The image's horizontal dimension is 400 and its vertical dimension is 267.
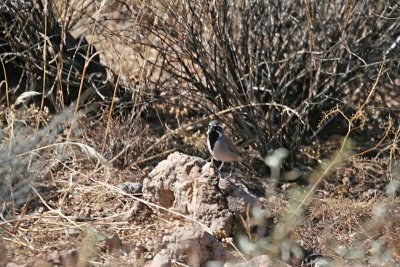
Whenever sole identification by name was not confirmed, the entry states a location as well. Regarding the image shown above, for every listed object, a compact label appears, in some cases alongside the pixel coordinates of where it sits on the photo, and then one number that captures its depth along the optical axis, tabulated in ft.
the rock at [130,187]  41.75
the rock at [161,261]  32.60
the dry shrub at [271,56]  46.42
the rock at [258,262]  33.04
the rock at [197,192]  37.93
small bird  43.83
